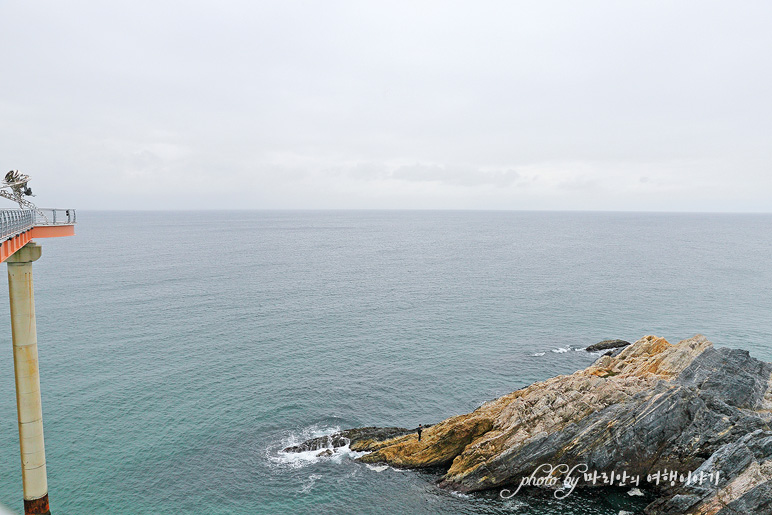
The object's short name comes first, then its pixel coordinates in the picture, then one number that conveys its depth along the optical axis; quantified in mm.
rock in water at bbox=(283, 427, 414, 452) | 43625
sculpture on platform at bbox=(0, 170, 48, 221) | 25562
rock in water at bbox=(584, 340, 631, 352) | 69088
